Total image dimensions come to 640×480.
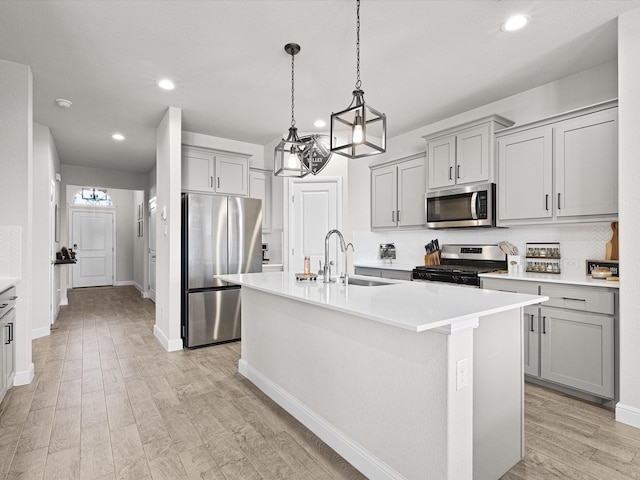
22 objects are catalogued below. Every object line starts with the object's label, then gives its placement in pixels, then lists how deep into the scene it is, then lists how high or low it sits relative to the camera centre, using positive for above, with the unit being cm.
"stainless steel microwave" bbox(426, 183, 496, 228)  356 +34
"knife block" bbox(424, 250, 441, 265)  436 -22
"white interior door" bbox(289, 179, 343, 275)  506 +33
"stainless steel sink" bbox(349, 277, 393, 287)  275 -33
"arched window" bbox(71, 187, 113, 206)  944 +112
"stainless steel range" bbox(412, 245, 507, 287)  350 -28
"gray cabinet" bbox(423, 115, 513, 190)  354 +90
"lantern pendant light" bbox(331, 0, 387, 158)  186 +58
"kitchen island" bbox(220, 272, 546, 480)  151 -69
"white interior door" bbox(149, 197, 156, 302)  707 -11
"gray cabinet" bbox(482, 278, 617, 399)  256 -74
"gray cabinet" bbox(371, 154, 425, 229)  438 +59
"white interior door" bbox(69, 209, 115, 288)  934 -18
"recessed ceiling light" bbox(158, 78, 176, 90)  336 +147
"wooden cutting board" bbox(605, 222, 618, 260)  287 -4
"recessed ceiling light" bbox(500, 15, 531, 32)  241 +148
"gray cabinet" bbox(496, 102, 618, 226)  277 +60
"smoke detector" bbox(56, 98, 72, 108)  384 +148
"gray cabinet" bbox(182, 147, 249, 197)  476 +92
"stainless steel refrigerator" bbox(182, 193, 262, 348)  414 -23
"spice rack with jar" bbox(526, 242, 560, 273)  331 -16
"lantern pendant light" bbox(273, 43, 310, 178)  252 +59
